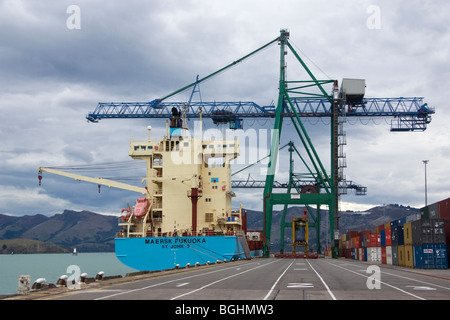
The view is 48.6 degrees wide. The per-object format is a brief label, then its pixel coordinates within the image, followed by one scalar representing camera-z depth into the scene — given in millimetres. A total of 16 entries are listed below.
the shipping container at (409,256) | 47238
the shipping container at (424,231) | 44062
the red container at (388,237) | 57656
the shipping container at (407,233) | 47219
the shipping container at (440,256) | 44188
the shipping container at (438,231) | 43844
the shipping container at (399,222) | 54031
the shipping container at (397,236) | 51688
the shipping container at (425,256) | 44312
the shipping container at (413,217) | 53578
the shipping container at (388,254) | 56938
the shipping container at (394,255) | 53656
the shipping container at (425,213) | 54944
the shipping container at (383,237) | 60456
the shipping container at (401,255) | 50631
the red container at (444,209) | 47000
